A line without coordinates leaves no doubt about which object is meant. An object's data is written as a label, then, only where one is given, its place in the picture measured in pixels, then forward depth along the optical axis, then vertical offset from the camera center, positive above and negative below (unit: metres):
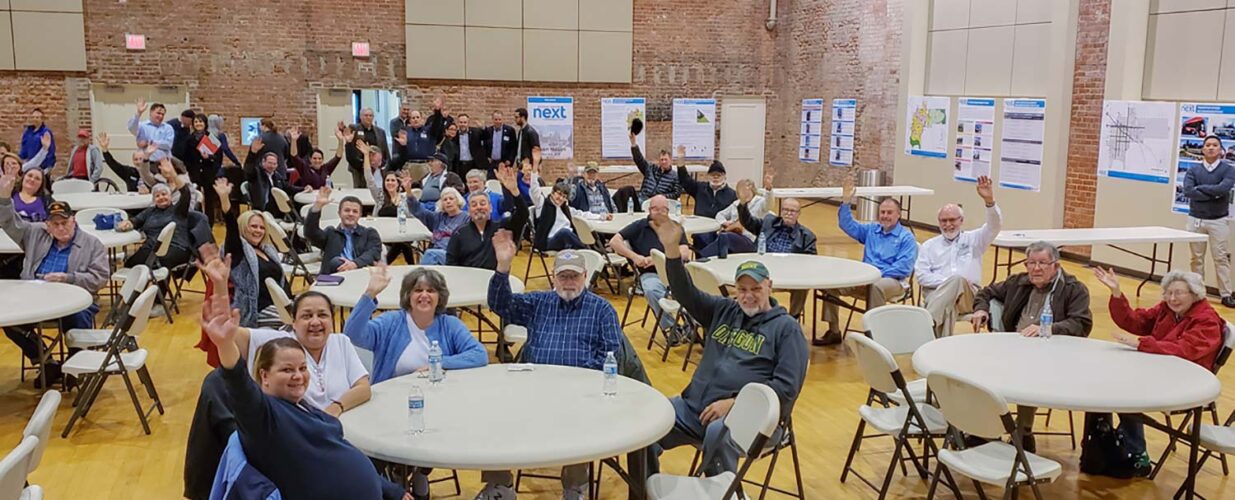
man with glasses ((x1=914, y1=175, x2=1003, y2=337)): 7.41 -0.88
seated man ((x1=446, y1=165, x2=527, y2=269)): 7.28 -0.83
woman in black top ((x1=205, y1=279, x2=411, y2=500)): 2.94 -0.92
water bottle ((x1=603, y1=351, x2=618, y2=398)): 4.21 -1.05
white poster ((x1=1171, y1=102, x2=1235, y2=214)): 10.04 +0.03
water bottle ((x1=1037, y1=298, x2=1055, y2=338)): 5.45 -1.01
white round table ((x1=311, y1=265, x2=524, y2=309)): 5.99 -1.03
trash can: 15.41 -1.07
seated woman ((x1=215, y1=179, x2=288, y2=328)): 6.23 -0.91
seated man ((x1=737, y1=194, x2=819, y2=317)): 8.23 -0.86
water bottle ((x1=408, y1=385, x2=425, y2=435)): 3.71 -1.06
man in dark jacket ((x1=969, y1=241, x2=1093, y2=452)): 5.70 -0.94
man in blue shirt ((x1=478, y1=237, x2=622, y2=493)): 5.00 -0.94
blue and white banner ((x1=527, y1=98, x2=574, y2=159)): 17.72 -0.03
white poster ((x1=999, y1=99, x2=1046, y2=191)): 12.59 -0.16
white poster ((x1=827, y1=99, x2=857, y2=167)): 16.83 -0.05
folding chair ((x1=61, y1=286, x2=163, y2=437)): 5.77 -1.42
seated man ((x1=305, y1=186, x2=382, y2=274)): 7.47 -0.88
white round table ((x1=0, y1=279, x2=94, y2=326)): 5.57 -1.07
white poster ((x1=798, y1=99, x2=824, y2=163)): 17.81 -0.07
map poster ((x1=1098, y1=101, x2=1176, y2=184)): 10.77 -0.09
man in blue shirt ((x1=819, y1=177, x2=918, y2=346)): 7.82 -0.97
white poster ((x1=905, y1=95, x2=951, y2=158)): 14.44 +0.03
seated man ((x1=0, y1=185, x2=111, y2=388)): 6.72 -0.93
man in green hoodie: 4.52 -1.05
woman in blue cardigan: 4.66 -0.96
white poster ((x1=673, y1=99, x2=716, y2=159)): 18.55 -0.04
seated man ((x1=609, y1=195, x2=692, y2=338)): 7.46 -1.01
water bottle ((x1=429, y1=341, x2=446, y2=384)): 4.32 -1.03
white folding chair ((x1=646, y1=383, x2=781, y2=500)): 3.71 -1.16
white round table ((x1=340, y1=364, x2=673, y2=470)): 3.53 -1.11
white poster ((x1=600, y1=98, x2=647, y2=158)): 18.12 +0.02
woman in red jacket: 5.05 -0.98
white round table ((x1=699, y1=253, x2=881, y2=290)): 6.94 -1.02
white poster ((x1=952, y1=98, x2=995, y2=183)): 13.48 -0.10
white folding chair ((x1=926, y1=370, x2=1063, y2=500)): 4.06 -1.21
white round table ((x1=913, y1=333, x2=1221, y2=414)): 4.32 -1.09
